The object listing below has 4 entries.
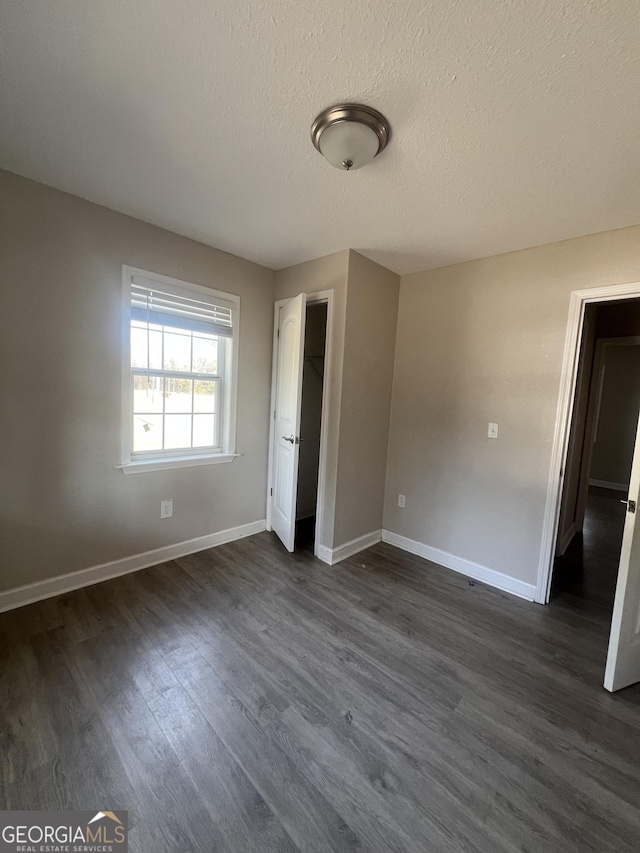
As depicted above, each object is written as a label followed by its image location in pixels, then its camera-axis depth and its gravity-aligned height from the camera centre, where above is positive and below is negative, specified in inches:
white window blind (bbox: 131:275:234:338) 95.1 +24.3
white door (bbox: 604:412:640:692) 65.2 -38.6
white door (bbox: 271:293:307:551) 109.2 -7.3
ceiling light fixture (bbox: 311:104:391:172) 51.7 +42.6
